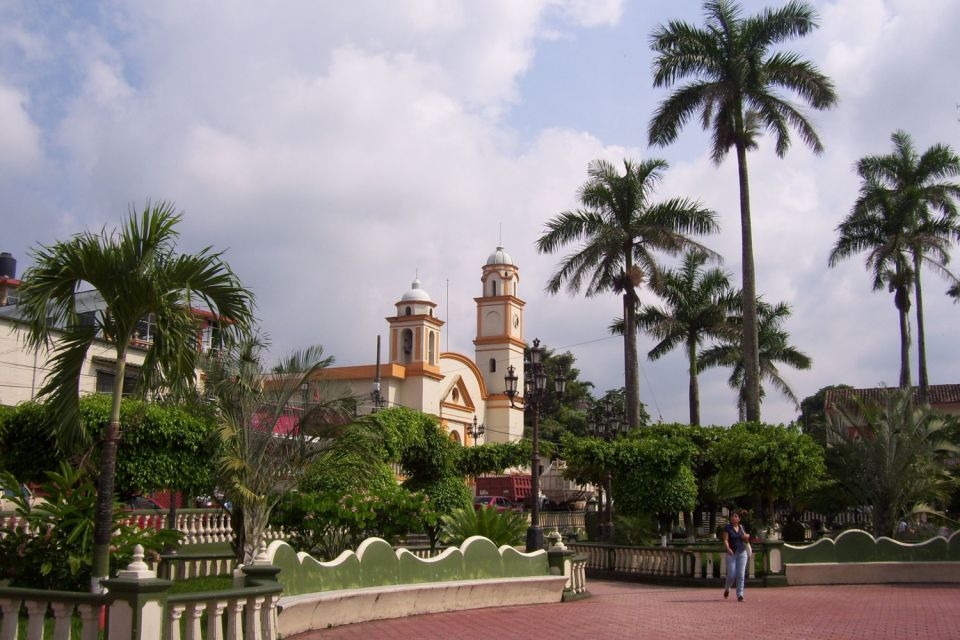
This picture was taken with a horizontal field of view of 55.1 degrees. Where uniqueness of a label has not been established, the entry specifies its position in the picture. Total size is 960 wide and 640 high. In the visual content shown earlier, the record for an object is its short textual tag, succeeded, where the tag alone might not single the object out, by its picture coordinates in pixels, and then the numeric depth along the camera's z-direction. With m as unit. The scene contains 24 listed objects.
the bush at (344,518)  14.62
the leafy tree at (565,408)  68.06
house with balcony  29.58
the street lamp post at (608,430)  24.92
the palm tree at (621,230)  32.41
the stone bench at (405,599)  9.27
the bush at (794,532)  26.41
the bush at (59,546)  9.79
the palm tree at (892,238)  35.88
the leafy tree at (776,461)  22.94
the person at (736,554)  14.96
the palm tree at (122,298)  9.84
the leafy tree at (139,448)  15.42
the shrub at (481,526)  15.38
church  59.19
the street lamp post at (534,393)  16.61
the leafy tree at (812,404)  70.43
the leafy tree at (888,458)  24.53
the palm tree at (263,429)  14.68
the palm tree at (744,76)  28.41
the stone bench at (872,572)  19.47
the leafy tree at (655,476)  23.67
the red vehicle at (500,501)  42.89
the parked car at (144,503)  25.92
